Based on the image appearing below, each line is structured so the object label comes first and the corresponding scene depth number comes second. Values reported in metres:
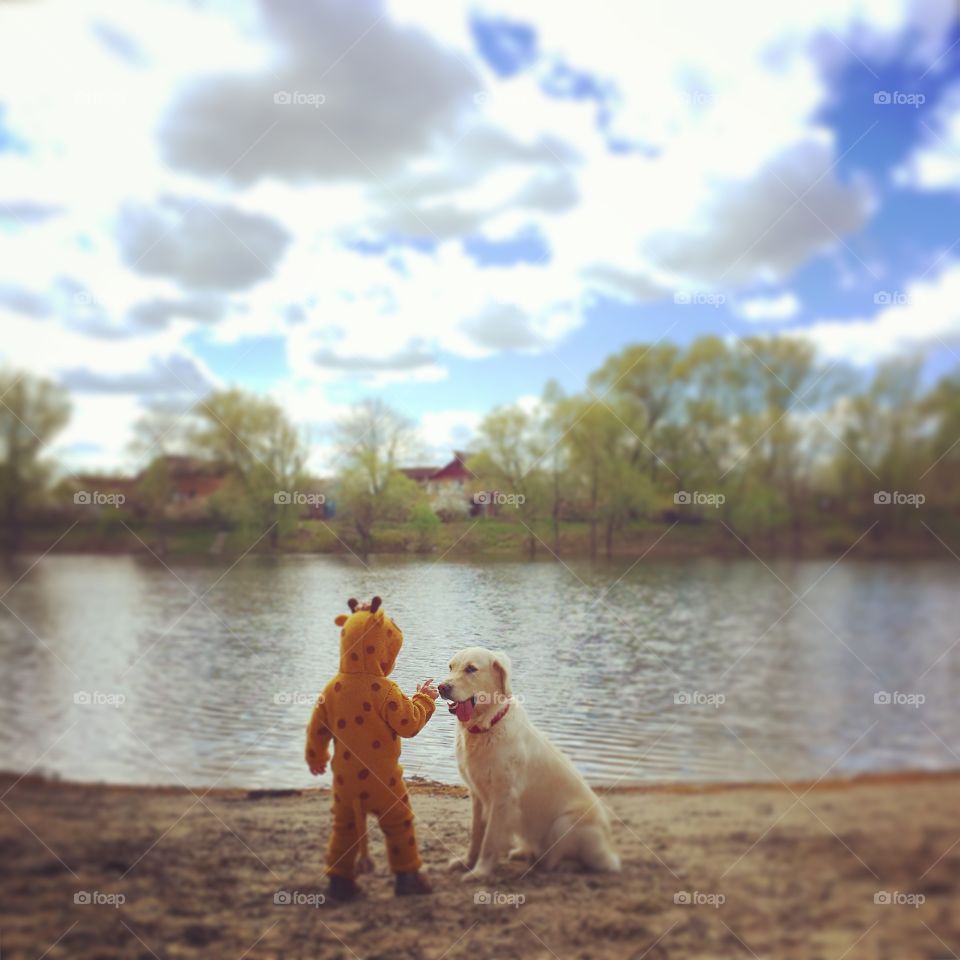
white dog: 1.86
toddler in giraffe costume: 1.87
